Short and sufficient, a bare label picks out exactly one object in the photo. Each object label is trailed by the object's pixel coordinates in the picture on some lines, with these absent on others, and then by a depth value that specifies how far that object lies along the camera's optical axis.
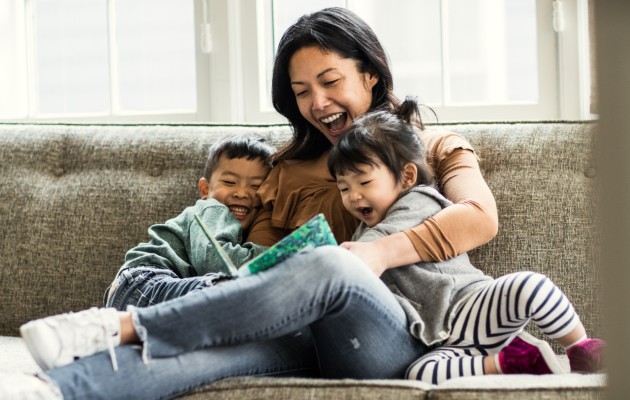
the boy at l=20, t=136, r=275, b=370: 2.43
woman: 2.16
